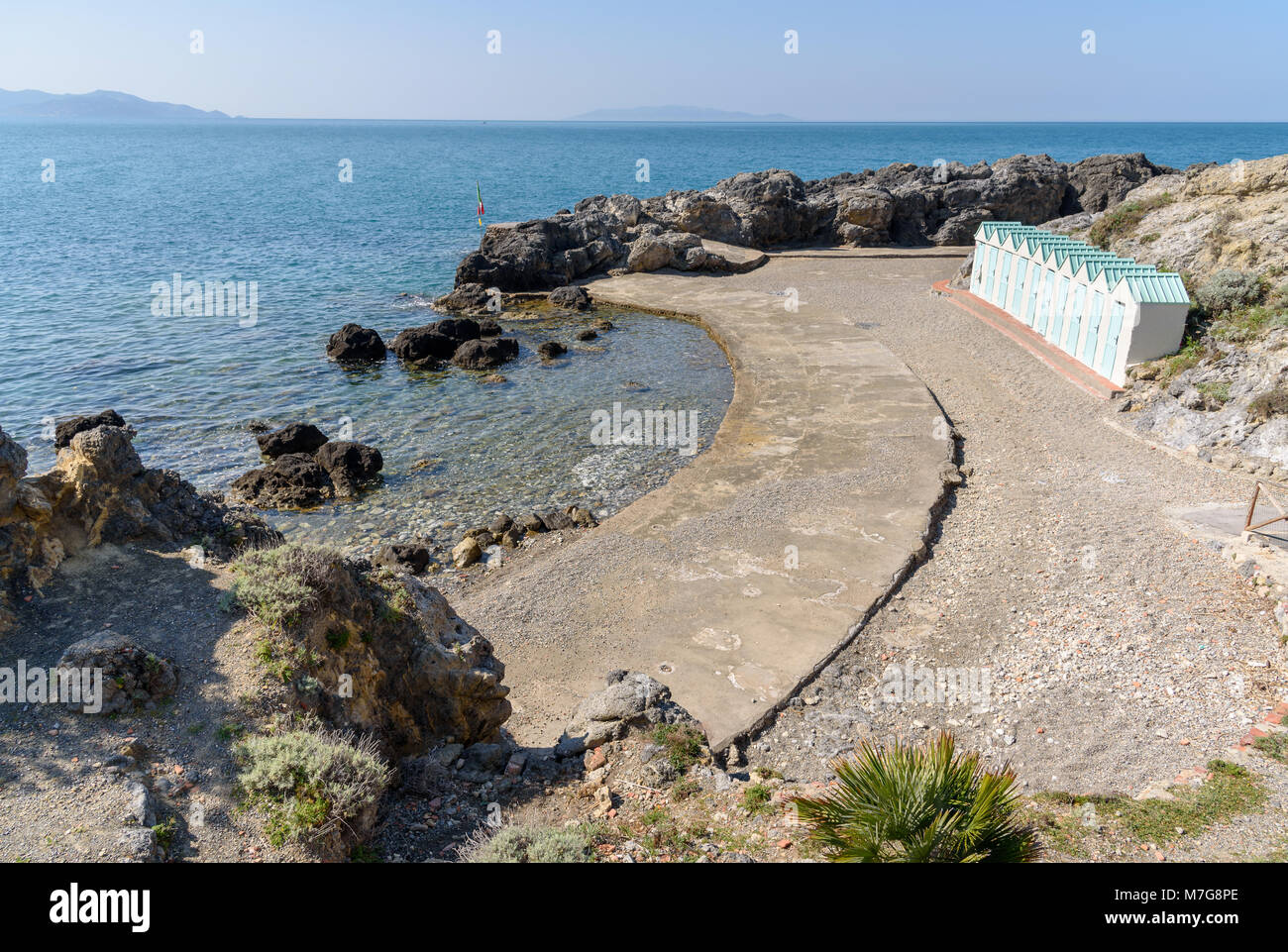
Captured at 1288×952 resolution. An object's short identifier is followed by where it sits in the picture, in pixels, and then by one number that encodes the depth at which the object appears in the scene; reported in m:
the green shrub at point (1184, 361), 22.25
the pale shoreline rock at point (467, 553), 17.03
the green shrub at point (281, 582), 8.46
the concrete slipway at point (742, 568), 12.62
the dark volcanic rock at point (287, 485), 20.14
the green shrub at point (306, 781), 6.73
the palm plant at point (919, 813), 6.68
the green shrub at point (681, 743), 9.90
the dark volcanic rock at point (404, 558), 16.72
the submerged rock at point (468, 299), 38.66
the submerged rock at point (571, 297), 38.69
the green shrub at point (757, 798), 8.84
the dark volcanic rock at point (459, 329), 32.88
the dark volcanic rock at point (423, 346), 31.36
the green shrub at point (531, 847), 6.76
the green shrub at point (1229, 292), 23.22
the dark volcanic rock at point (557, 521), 18.48
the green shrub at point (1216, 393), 20.33
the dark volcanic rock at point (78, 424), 22.38
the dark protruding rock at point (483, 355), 30.62
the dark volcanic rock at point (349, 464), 20.80
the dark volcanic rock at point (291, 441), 22.58
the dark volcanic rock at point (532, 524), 18.33
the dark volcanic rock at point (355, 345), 31.30
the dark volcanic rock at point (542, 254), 40.91
